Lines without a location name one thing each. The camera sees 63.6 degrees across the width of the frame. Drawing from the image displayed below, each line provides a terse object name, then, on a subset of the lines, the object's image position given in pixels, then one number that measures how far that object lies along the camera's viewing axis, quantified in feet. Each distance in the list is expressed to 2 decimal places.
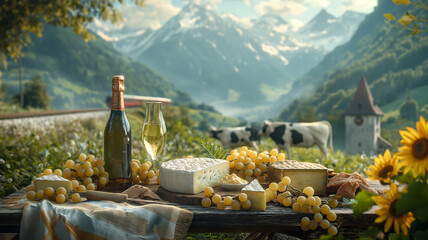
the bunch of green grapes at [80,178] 6.88
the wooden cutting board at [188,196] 6.90
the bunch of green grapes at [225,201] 6.44
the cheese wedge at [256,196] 6.51
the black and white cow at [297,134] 29.99
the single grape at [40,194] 6.88
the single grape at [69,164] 8.26
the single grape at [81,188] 7.45
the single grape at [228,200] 6.56
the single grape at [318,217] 6.28
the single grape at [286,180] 6.89
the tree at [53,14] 36.19
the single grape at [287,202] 6.66
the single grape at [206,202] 6.63
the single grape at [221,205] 6.51
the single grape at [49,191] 6.84
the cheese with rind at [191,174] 7.09
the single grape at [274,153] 8.77
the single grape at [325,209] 6.31
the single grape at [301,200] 6.40
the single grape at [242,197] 6.41
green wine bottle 7.98
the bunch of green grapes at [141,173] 8.73
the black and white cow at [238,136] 31.30
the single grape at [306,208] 6.42
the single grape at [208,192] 6.74
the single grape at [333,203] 6.76
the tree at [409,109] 166.78
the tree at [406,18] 4.62
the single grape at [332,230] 6.15
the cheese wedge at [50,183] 7.01
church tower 112.88
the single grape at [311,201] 6.33
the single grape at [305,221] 6.22
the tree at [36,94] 105.91
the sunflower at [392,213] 4.16
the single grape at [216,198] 6.59
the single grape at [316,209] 6.35
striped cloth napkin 6.06
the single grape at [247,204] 6.45
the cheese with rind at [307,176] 7.63
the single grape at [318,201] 6.37
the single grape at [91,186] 7.70
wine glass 8.38
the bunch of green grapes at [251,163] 8.54
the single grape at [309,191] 6.49
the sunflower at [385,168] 4.51
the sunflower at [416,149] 4.00
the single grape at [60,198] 6.75
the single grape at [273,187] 6.90
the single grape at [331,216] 6.27
